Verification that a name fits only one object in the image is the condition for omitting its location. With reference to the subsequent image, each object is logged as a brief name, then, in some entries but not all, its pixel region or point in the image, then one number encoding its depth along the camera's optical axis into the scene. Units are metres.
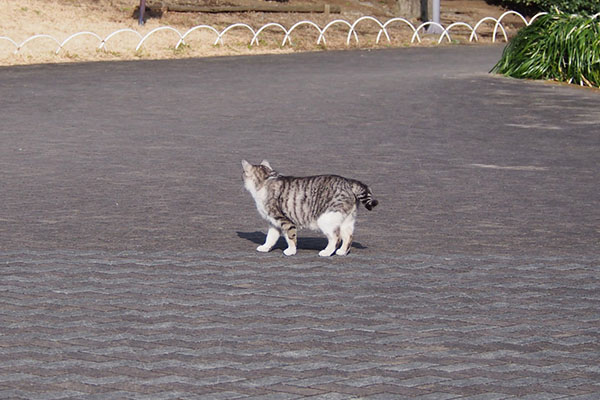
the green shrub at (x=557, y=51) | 22.72
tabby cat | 8.96
